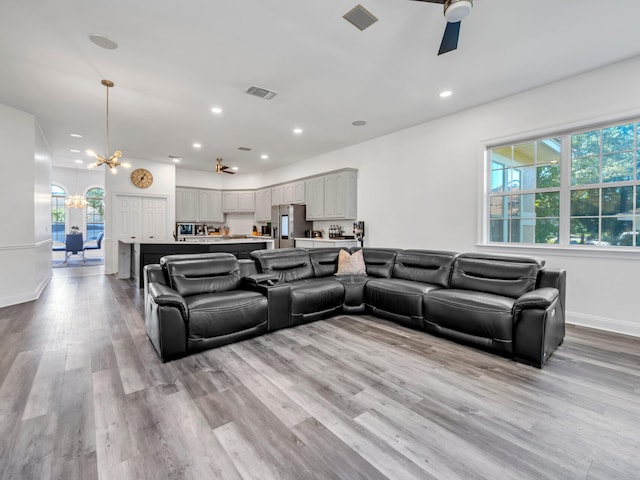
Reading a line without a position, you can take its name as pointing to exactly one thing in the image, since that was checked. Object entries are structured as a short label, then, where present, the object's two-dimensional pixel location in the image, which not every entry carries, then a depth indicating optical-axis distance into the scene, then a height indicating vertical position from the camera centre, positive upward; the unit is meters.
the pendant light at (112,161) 4.88 +1.22
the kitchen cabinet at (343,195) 6.48 +0.91
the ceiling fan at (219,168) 7.11 +1.62
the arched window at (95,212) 11.16 +0.83
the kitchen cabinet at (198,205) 9.05 +0.93
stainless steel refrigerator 7.57 +0.28
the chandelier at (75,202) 10.27 +1.11
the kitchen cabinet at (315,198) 7.11 +0.93
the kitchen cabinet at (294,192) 7.74 +1.16
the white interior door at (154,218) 8.16 +0.46
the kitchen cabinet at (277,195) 8.50 +1.18
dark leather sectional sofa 2.70 -0.67
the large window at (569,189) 3.51 +0.63
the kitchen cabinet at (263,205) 9.06 +0.94
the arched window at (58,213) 10.49 +0.74
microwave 9.03 +0.16
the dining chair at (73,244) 9.61 -0.34
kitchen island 5.83 -0.28
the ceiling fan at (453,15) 1.94 +1.55
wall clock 7.94 +1.53
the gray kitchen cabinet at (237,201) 9.77 +1.12
